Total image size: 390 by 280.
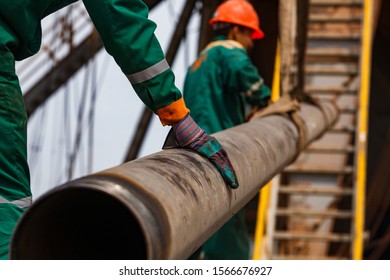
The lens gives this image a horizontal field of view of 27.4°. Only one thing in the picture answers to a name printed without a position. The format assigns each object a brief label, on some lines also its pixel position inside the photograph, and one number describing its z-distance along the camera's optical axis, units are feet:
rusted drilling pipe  6.64
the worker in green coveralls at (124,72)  8.93
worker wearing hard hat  17.94
